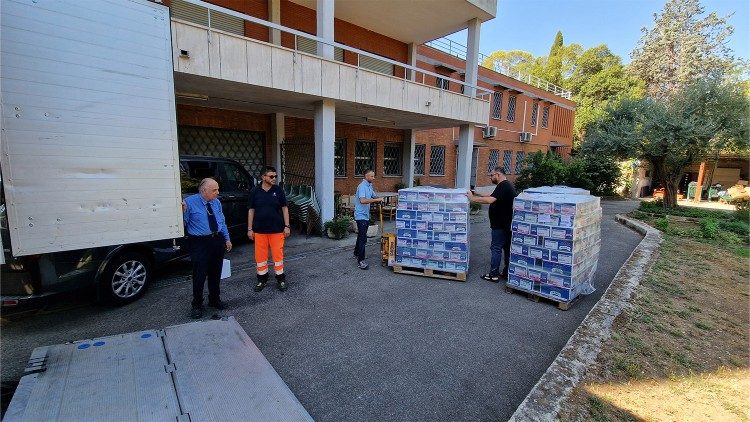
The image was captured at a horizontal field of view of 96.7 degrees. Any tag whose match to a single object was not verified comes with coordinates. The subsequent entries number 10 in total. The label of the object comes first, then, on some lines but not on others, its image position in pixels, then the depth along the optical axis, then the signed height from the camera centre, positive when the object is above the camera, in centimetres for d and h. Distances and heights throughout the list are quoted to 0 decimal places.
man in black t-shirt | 552 -72
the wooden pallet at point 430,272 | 561 -179
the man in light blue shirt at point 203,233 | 396 -87
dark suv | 350 -132
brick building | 671 +173
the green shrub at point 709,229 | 978 -147
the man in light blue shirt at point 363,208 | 602 -75
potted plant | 809 -149
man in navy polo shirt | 471 -85
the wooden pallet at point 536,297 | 461 -180
